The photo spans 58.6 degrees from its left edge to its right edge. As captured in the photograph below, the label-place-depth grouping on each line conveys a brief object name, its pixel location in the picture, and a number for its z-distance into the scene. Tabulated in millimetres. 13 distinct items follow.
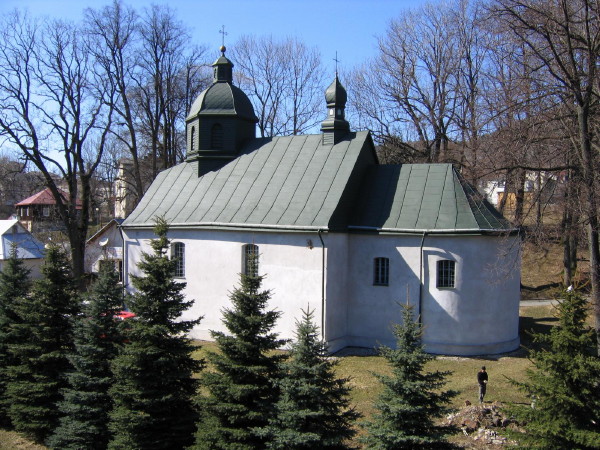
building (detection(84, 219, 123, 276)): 33156
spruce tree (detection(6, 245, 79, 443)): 13930
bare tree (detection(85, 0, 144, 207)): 30719
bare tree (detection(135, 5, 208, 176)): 34531
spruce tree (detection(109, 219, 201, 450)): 11469
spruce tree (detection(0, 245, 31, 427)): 15320
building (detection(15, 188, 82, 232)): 50375
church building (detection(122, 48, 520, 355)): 17891
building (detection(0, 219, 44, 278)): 34094
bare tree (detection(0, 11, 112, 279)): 27438
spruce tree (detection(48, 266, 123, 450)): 12523
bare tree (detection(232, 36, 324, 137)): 41438
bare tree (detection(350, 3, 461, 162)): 32594
